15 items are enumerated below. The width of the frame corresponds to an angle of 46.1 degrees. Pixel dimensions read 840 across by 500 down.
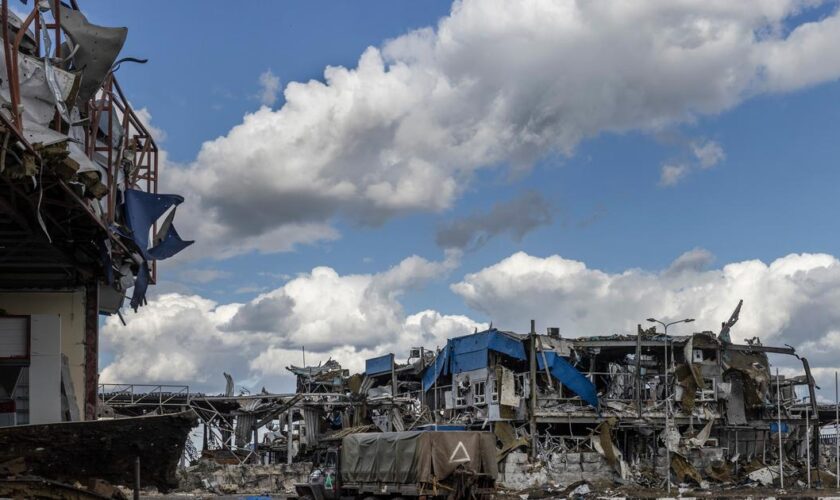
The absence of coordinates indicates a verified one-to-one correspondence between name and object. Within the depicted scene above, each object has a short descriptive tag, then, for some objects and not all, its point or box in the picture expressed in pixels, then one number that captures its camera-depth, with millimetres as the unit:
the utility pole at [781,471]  45219
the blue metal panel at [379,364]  57406
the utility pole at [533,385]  47178
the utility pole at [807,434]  48906
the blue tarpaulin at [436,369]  53272
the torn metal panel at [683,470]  45750
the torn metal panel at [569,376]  48219
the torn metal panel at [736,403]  50688
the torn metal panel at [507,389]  48188
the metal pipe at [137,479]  17359
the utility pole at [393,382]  55781
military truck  26312
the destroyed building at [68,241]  18781
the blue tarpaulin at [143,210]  25062
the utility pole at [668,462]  43350
